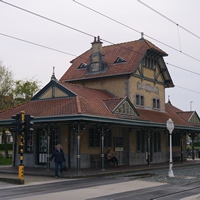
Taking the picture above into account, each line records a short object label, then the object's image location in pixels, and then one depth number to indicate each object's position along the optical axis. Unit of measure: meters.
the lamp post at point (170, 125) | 19.80
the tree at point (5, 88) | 36.31
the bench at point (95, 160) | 23.20
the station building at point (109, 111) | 21.28
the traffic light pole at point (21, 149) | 15.88
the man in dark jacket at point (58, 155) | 18.71
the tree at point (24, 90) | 38.11
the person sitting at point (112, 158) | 23.84
